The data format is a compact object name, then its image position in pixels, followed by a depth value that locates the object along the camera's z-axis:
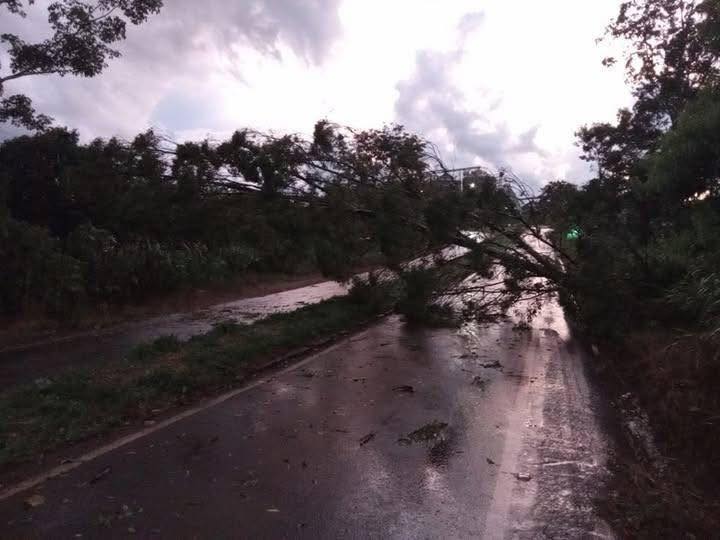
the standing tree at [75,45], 10.40
